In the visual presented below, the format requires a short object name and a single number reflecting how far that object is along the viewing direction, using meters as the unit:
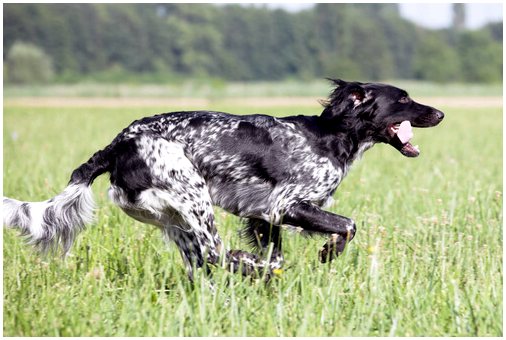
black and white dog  9.22
